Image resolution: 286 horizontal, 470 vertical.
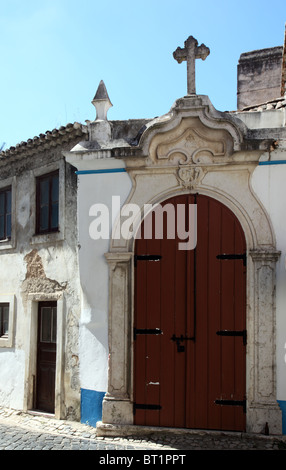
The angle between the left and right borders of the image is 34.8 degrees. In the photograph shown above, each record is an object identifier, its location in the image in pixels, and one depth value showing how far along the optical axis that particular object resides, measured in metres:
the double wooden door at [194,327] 5.89
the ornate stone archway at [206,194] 5.77
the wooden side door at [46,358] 7.42
